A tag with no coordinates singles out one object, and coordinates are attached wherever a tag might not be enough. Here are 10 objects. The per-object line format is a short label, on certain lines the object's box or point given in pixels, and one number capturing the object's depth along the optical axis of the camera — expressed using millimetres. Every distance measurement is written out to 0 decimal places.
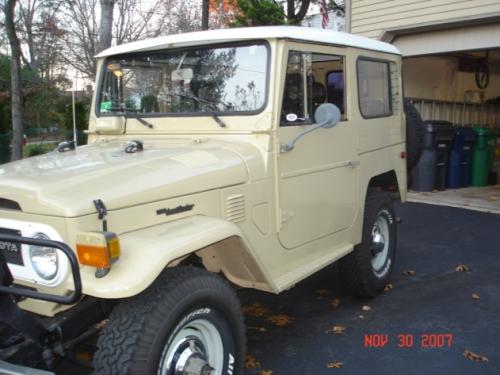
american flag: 13383
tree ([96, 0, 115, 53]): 8117
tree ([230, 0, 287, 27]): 12078
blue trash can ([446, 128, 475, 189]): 10141
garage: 8625
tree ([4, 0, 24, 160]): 8867
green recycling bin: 10383
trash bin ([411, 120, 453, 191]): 9695
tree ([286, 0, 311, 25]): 14438
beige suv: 2363
